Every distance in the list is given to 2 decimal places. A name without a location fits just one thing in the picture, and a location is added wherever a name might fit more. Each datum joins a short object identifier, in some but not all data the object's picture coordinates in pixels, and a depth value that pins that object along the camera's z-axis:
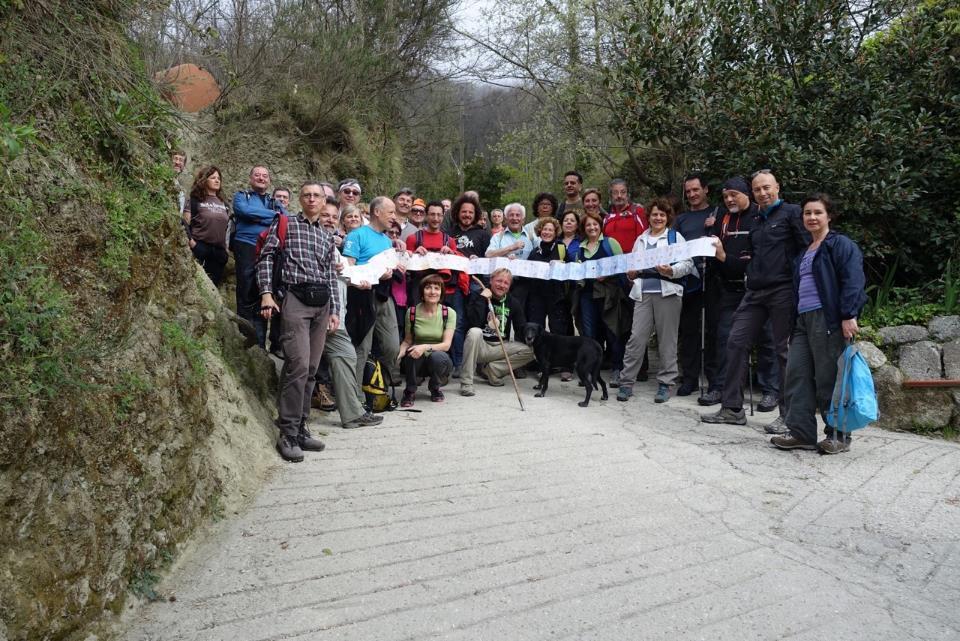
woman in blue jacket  5.84
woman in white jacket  8.17
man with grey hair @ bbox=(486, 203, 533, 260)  9.27
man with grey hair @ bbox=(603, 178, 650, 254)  9.24
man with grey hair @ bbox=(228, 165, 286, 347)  8.28
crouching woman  7.60
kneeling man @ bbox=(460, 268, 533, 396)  8.73
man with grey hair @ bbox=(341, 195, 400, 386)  7.11
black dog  8.00
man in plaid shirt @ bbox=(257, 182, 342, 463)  5.58
